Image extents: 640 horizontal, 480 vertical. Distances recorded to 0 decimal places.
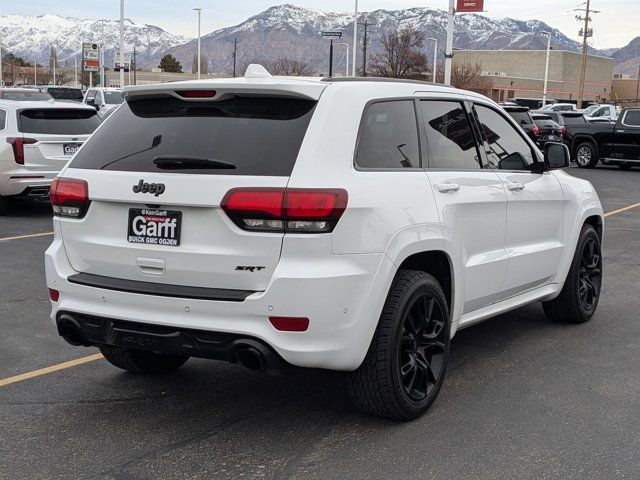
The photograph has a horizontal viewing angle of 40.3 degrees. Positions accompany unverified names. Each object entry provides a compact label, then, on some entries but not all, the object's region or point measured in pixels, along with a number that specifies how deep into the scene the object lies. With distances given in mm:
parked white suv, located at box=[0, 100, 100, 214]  12883
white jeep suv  4027
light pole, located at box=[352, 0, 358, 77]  51247
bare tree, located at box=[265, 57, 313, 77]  95650
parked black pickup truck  25359
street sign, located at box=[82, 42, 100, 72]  66606
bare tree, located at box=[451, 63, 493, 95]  84375
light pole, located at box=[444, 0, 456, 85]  28859
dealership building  102062
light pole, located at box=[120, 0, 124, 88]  43656
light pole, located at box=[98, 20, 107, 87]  67062
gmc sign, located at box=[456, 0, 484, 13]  29247
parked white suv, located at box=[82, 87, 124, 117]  30184
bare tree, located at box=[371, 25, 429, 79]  73438
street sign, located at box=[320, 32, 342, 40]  45672
